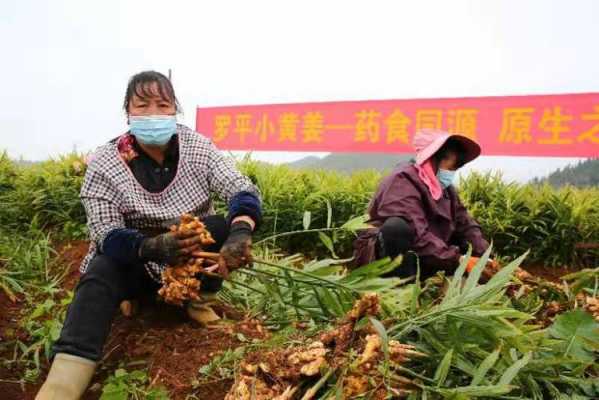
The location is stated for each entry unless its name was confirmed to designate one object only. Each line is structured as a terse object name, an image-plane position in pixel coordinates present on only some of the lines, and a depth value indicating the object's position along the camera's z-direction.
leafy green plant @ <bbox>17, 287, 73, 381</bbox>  2.18
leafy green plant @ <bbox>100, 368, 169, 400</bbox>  1.74
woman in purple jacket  2.66
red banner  5.11
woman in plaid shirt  1.75
